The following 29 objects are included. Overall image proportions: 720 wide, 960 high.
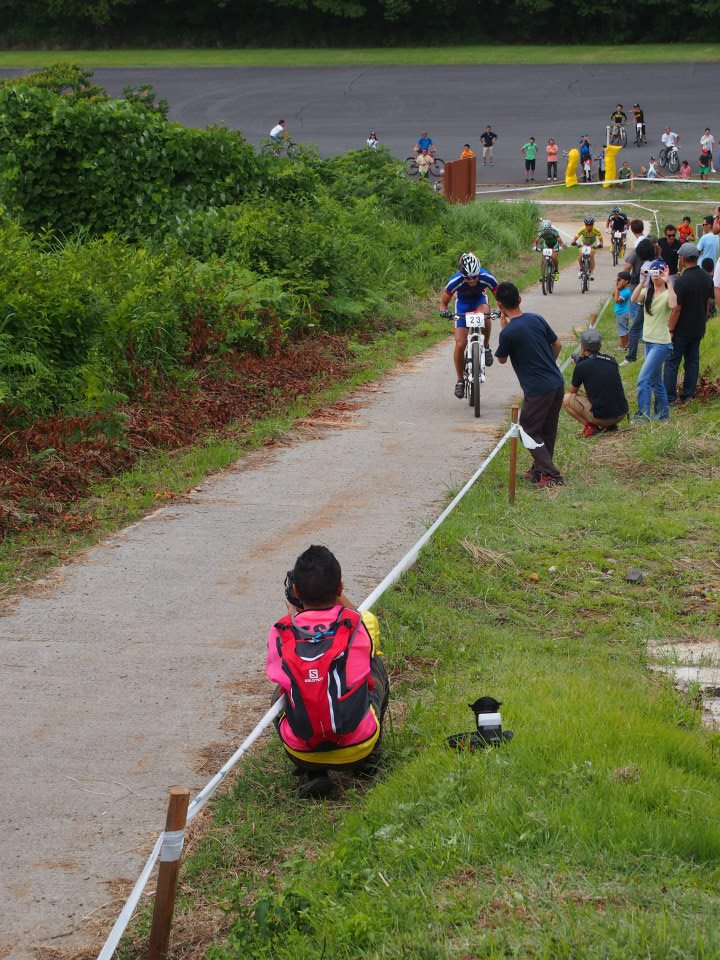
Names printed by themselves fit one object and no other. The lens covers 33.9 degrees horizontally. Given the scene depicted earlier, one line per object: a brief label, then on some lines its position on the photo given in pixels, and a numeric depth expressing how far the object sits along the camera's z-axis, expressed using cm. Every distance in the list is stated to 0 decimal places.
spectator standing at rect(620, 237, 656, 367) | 1497
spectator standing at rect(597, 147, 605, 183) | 4578
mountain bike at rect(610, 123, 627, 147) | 4894
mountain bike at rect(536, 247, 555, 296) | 2464
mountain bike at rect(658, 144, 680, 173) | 4600
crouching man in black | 1260
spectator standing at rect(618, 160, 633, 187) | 4424
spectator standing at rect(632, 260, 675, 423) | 1344
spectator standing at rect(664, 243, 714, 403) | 1379
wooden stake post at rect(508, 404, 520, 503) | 980
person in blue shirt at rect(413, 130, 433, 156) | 4538
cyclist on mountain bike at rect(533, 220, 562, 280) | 2477
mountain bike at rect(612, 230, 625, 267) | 2889
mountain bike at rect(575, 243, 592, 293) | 2541
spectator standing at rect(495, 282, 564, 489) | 1095
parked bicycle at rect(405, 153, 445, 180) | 4456
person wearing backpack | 536
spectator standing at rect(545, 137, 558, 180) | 4584
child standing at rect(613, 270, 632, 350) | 1723
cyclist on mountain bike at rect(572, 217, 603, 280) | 2525
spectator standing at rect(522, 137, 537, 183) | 4538
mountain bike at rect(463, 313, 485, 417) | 1423
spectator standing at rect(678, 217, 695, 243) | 2280
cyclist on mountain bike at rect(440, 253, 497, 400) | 1424
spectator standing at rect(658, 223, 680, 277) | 1825
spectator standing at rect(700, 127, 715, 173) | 4503
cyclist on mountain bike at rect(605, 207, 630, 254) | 2734
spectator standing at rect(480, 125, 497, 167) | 4769
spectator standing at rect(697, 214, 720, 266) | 1986
